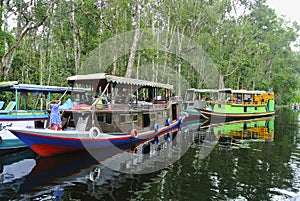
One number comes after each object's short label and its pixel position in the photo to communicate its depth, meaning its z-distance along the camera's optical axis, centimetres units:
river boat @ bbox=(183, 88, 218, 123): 2680
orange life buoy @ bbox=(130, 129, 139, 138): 1330
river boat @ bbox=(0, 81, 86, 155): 1157
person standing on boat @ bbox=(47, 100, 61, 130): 1102
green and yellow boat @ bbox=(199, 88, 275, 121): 2527
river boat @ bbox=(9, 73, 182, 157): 1036
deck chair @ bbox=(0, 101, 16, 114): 1196
